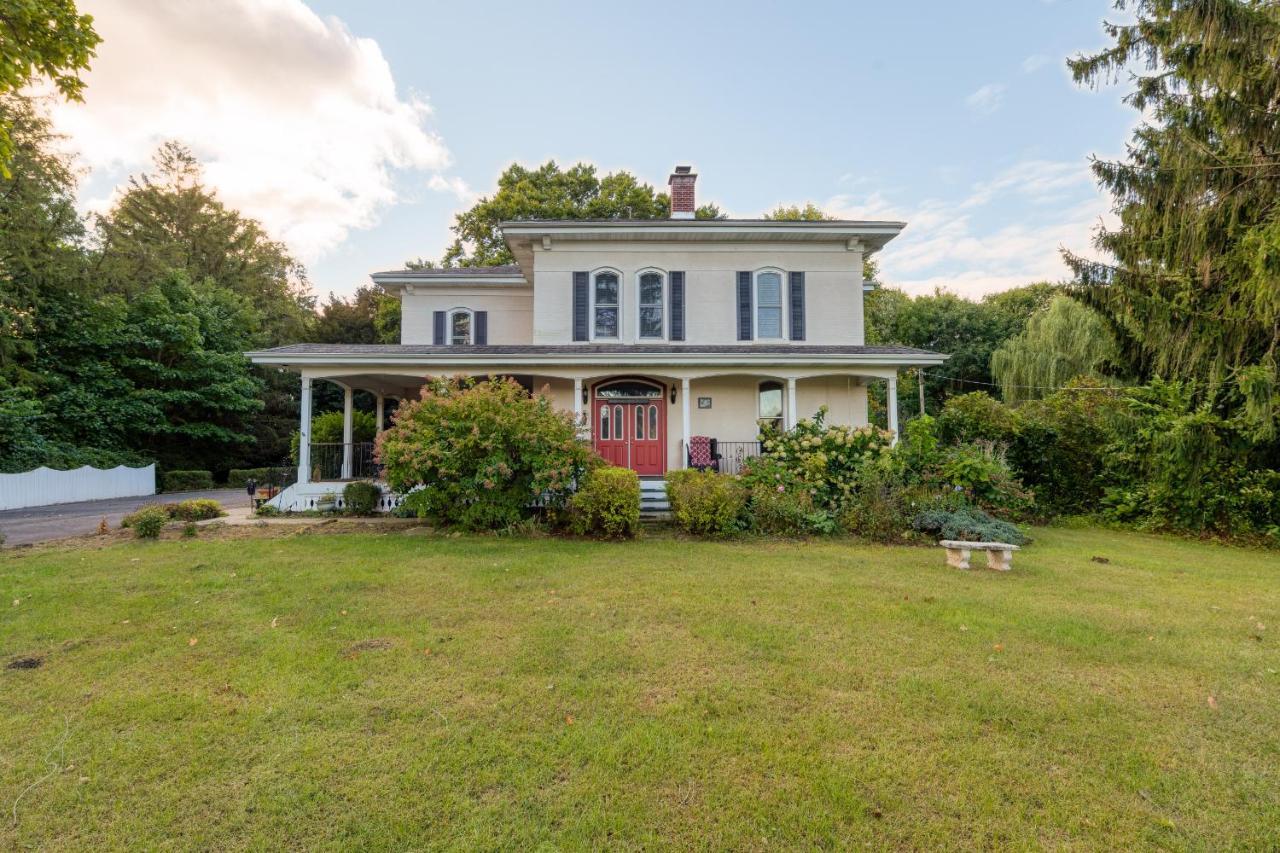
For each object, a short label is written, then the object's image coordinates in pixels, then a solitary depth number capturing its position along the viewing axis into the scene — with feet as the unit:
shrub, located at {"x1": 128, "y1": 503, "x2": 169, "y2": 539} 28.55
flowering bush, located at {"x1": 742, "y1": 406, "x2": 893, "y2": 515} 32.42
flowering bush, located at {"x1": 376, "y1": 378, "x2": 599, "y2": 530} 28.12
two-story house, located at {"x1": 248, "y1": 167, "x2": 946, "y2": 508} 45.52
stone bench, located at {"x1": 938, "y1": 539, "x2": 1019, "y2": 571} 22.30
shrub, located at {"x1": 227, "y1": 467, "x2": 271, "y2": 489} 76.23
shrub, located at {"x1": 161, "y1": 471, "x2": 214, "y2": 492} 69.31
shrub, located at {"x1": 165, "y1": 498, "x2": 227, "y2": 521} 33.88
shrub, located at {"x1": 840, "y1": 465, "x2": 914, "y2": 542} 29.25
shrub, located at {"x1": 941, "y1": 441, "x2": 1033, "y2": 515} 31.24
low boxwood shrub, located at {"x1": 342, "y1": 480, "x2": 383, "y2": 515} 37.17
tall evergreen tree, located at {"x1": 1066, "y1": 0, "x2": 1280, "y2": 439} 27.78
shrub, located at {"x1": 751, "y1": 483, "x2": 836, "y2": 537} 29.99
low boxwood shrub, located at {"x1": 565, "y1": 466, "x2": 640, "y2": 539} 28.27
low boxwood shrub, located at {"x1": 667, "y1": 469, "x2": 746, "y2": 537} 29.14
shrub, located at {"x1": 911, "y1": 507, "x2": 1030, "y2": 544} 26.53
